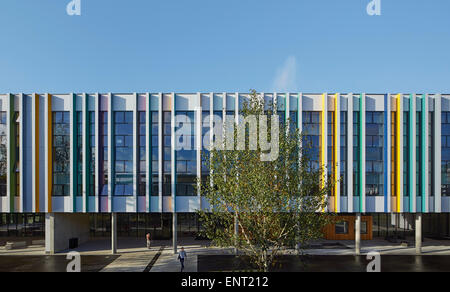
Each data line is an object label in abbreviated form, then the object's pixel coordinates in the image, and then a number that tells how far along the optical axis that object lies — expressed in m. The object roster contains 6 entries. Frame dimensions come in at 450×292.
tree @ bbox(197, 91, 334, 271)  12.22
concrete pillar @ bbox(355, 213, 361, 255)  24.66
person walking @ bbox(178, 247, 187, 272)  19.38
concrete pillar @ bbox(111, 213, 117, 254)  24.64
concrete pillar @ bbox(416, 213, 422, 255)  24.83
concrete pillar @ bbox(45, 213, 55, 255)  24.52
